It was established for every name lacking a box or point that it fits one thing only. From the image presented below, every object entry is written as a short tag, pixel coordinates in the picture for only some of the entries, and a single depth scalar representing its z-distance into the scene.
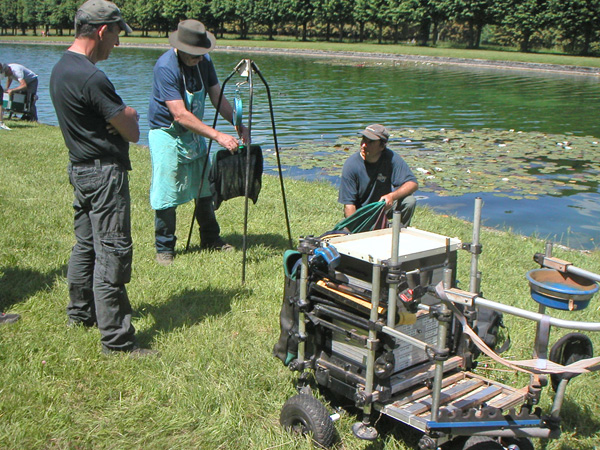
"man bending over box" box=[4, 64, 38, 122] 15.26
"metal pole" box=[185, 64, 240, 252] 5.55
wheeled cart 2.75
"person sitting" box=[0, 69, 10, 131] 13.31
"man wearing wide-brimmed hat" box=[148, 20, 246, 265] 5.28
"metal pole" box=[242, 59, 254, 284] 5.09
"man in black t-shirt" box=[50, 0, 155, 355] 3.58
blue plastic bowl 2.62
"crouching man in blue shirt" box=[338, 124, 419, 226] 5.34
